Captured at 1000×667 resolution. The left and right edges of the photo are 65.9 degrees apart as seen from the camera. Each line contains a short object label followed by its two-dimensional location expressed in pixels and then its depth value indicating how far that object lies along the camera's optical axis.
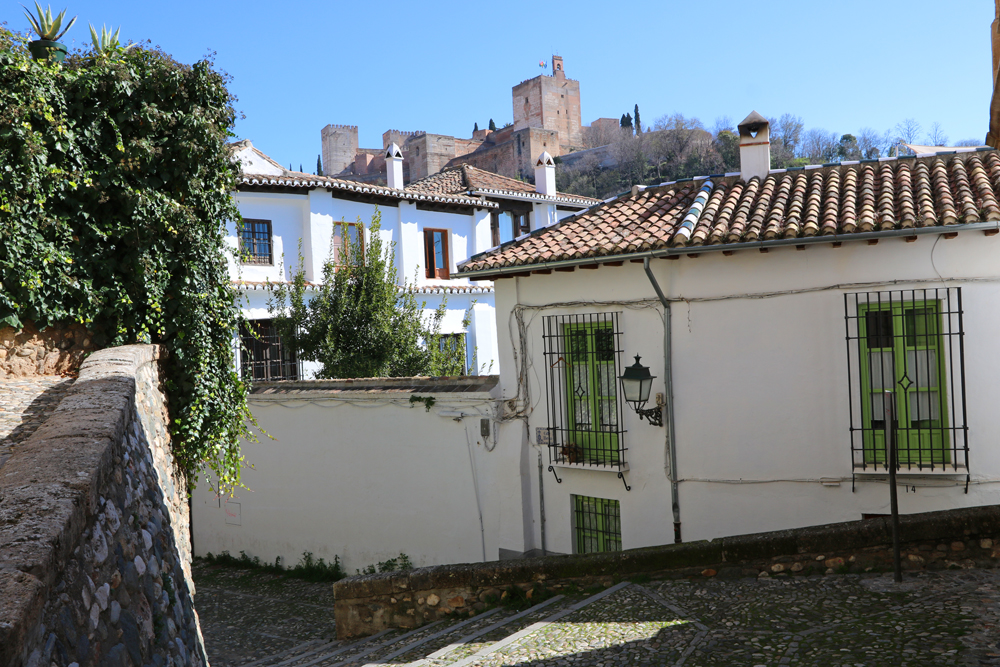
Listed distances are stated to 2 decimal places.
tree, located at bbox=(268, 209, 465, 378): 13.55
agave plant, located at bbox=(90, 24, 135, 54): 6.97
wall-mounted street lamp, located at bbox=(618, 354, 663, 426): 8.11
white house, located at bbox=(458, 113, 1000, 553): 7.48
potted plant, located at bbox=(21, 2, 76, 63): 6.75
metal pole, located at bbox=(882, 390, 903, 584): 5.68
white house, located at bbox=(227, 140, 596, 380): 16.78
